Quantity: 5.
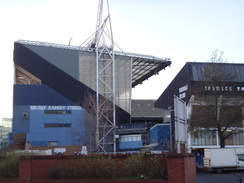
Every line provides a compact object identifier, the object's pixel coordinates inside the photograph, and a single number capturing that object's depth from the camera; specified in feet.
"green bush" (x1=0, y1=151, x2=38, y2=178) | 69.87
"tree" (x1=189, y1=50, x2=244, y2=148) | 150.00
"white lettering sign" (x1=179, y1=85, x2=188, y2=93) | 225.46
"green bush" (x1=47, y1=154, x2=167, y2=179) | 58.65
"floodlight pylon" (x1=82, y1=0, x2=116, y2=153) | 254.27
